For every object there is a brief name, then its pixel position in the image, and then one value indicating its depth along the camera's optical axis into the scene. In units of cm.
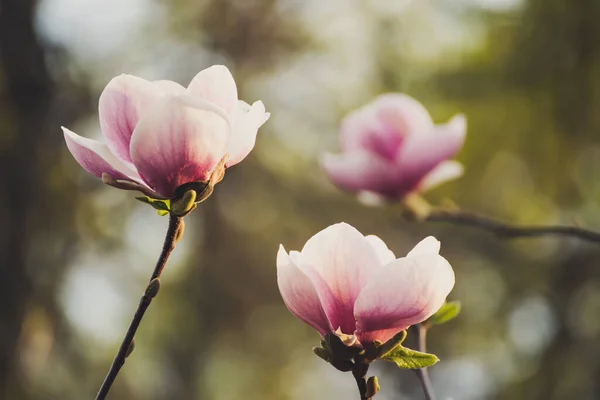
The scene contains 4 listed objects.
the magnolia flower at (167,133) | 131
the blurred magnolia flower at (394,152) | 194
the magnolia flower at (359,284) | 130
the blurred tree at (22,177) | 494
